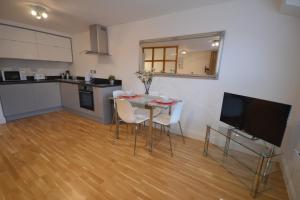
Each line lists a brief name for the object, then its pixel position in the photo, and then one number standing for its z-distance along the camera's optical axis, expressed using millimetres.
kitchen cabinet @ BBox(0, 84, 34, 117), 3137
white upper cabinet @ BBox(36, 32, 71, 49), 3709
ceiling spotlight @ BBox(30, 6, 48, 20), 2455
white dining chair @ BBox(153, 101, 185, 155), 2201
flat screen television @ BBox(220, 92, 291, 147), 1416
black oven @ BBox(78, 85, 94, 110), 3360
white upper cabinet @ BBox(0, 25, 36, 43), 3158
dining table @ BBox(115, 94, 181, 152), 2139
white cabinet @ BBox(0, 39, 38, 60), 3184
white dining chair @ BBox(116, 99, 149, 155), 2139
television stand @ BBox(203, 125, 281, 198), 1452
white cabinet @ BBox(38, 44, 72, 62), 3778
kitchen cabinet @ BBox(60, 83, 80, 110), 3711
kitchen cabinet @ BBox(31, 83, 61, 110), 3623
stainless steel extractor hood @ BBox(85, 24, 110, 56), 3391
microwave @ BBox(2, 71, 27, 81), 3353
